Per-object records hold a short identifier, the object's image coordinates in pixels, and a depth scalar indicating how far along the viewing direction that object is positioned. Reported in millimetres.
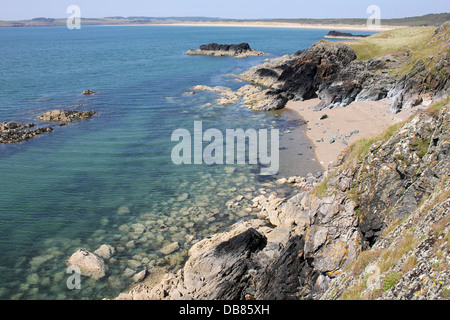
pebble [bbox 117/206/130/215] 24016
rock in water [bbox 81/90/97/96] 61412
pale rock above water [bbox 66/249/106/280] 17875
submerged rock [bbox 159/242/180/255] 19509
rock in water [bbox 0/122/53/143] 38438
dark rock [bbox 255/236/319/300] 14375
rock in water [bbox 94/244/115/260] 19281
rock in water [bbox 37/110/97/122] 46125
